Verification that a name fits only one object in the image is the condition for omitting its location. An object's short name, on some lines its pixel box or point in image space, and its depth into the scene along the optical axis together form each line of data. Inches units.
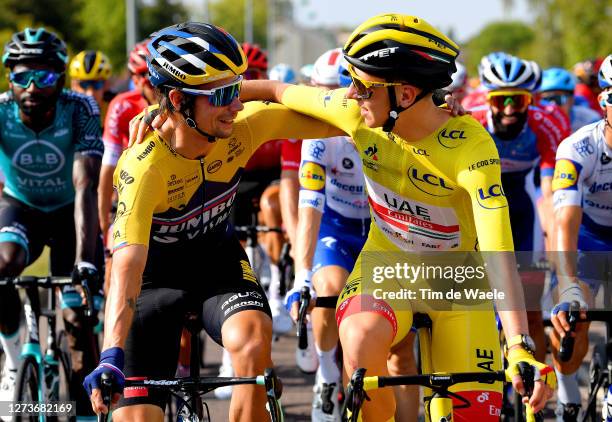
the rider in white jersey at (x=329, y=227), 524.4
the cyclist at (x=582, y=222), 490.3
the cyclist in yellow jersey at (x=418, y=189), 378.3
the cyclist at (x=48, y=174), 559.2
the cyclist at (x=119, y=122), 705.6
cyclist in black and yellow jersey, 379.9
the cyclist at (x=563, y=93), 1001.5
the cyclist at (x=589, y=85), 1152.2
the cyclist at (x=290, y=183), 627.7
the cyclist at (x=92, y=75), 1007.6
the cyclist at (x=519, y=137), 648.4
